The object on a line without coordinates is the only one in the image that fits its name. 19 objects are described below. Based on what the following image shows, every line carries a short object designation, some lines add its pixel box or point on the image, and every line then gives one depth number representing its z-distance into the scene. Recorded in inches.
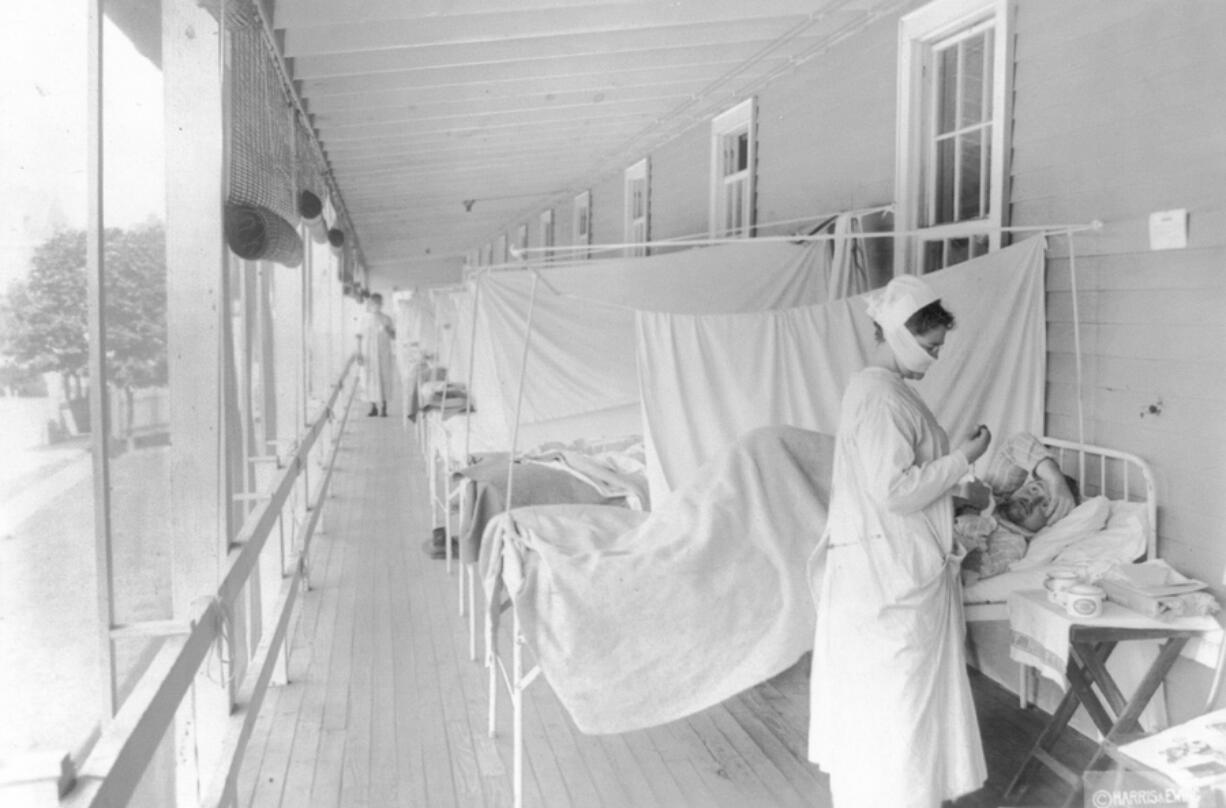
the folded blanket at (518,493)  193.0
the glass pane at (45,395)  70.0
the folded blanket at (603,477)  196.7
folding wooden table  121.6
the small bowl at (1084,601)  122.8
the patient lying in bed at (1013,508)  144.4
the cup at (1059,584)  125.9
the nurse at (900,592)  118.0
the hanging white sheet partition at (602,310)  214.7
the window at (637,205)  381.1
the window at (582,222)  465.9
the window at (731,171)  293.0
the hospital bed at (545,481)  193.8
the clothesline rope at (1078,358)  156.0
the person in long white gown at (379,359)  659.4
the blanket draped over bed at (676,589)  138.6
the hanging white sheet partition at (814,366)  168.6
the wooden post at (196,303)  123.1
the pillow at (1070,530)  146.6
